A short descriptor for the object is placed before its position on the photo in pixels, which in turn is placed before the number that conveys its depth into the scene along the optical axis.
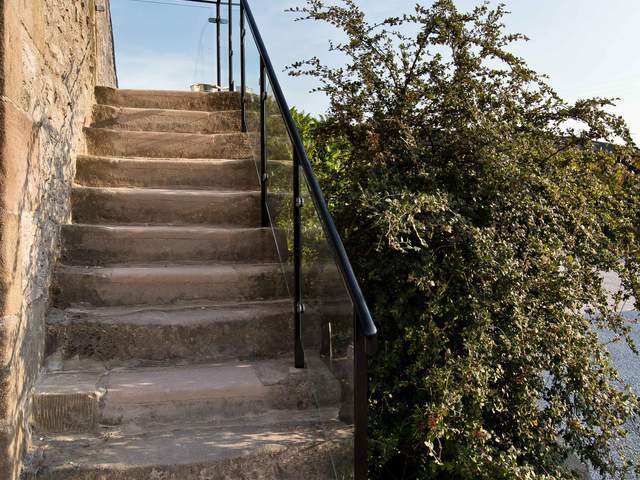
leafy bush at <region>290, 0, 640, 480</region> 2.41
